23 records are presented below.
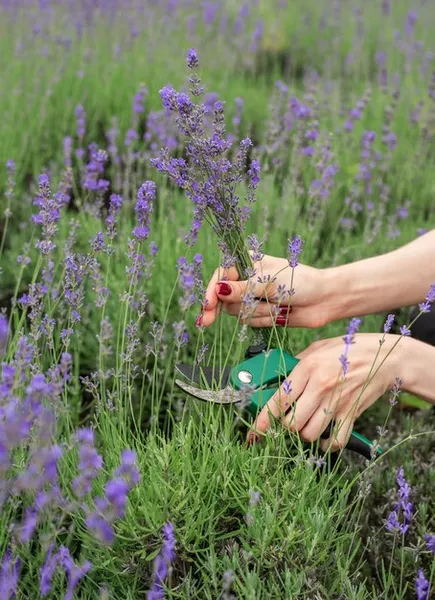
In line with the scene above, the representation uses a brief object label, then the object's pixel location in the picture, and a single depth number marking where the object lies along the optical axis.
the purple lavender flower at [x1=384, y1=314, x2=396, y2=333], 1.60
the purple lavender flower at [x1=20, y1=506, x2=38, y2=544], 1.17
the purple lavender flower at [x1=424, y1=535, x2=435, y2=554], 1.57
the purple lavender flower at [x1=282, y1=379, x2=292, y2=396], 1.60
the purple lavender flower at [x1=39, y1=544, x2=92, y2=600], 1.20
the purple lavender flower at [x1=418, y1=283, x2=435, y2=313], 1.62
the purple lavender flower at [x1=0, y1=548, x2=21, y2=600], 1.23
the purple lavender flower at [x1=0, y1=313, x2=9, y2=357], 1.23
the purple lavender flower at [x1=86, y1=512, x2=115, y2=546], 1.15
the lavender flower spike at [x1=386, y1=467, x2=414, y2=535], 1.54
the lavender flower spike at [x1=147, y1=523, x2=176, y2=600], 1.25
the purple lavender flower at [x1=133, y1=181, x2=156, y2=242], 1.68
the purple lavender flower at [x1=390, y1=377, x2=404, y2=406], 1.64
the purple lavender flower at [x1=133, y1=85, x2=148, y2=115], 3.52
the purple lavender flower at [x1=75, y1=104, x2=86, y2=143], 3.17
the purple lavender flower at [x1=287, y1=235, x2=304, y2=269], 1.64
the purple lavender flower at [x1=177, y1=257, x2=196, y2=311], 1.53
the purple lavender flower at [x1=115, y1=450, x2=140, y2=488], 1.09
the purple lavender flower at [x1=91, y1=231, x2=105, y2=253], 1.70
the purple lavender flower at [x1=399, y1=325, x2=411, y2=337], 1.59
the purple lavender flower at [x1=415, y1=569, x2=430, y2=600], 1.34
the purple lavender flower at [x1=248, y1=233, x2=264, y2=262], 1.66
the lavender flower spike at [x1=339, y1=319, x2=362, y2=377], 1.44
